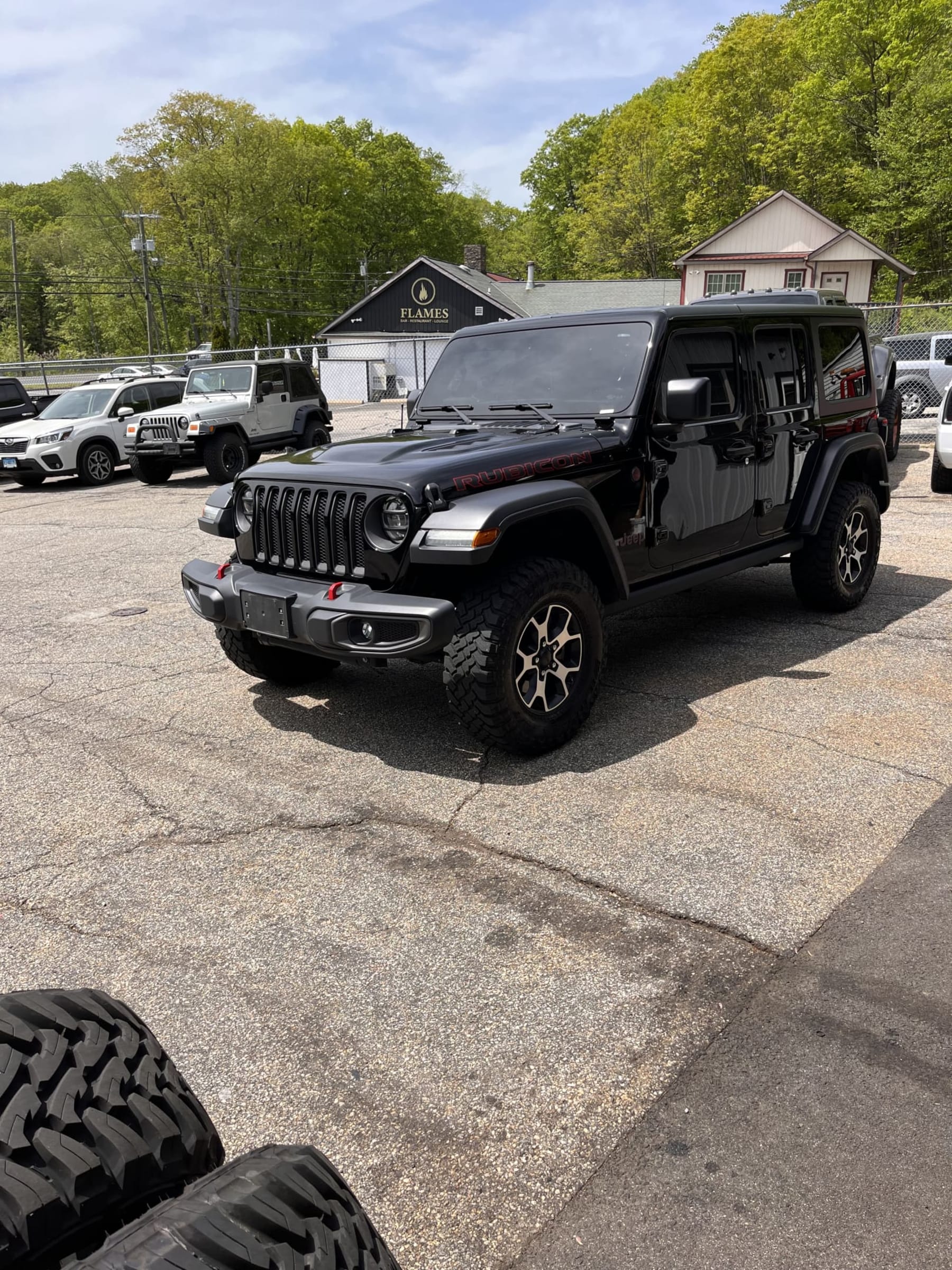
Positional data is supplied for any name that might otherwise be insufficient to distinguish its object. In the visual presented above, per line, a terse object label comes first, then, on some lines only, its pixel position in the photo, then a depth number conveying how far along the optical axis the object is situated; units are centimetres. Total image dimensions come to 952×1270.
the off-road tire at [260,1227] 113
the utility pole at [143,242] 4644
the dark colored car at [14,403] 1927
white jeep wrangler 1582
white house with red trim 4034
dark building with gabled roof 4512
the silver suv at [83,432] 1645
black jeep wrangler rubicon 419
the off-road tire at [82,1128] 118
